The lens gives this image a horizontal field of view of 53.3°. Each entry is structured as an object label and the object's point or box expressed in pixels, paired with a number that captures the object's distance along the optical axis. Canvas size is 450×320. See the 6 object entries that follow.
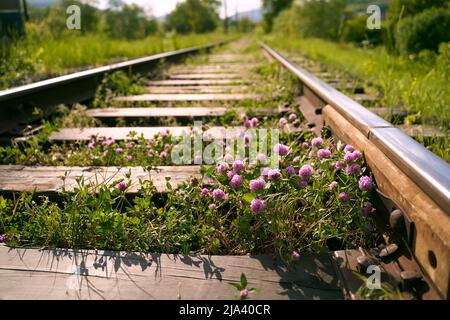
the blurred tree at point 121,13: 39.09
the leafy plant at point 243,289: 1.19
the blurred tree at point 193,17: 60.97
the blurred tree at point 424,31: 7.11
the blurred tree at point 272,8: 55.44
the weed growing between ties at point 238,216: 1.56
